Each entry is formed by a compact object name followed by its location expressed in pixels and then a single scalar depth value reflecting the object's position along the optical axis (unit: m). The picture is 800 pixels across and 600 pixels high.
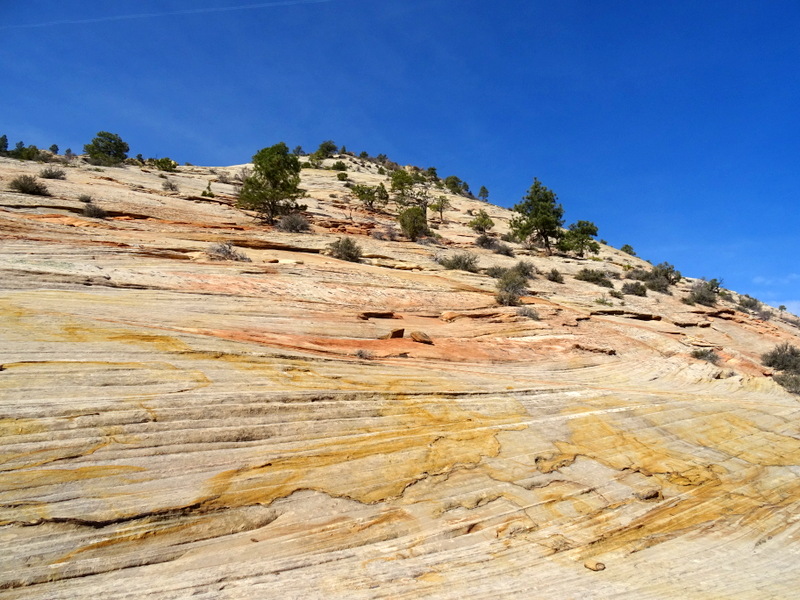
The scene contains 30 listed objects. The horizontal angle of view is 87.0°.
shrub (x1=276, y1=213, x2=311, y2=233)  23.33
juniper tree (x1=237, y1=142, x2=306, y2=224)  25.84
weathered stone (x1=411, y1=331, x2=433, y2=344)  11.21
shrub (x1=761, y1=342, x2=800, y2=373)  16.28
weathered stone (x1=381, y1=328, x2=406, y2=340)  11.11
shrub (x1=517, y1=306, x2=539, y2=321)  15.26
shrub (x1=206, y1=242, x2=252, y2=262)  15.23
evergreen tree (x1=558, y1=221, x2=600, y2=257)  40.53
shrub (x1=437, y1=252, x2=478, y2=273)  22.20
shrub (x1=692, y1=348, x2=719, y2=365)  15.07
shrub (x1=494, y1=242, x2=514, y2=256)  31.88
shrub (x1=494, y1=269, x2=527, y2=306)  16.64
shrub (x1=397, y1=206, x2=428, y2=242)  29.92
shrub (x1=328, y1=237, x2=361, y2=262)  19.55
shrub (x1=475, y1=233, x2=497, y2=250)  33.41
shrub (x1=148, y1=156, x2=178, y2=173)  46.02
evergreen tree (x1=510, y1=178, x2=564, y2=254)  39.44
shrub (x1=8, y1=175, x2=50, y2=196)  18.28
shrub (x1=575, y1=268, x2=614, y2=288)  27.59
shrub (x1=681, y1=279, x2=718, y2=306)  26.45
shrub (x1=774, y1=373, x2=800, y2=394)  13.61
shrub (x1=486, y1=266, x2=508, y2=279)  22.59
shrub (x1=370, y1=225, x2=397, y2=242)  27.85
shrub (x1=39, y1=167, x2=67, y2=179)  23.62
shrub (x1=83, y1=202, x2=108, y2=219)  17.55
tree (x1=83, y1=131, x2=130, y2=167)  54.19
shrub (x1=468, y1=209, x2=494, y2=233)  41.94
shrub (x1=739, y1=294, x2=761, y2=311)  32.44
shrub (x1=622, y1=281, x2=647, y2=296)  25.55
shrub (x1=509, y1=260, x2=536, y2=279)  23.92
